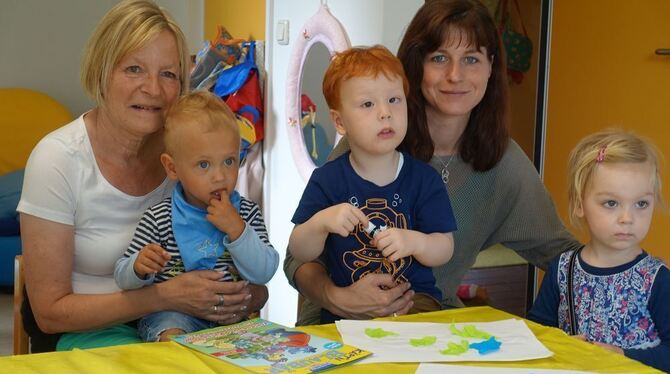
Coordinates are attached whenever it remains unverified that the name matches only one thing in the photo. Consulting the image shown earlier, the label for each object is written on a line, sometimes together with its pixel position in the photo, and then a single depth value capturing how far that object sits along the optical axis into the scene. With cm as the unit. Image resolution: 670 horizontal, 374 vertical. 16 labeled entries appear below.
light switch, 418
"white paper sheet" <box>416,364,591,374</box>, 121
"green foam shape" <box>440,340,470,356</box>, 129
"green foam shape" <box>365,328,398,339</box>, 138
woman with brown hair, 200
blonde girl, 156
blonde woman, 170
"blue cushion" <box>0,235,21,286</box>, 488
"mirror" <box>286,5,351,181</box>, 355
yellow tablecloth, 118
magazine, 121
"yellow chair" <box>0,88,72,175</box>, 583
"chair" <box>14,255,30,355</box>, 187
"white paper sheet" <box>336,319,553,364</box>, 127
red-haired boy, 169
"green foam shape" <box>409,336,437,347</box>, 133
